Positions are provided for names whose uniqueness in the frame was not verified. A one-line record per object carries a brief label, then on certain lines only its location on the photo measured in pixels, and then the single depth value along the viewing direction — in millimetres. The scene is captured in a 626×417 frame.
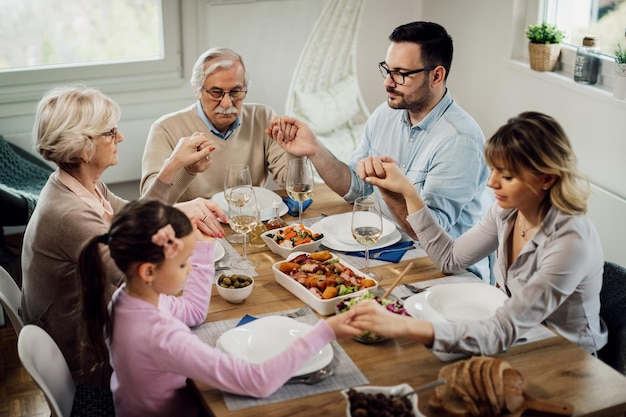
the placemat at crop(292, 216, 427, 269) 2400
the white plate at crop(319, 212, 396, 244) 2545
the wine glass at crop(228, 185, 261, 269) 2355
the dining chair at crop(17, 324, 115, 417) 1891
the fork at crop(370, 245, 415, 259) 2443
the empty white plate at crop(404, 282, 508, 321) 2051
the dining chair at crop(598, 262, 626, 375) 2133
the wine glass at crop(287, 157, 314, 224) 2555
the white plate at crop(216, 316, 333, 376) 1844
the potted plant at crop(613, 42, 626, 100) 3365
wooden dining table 1688
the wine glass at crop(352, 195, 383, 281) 2236
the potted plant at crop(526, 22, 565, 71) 3857
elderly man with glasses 3135
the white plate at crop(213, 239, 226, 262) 2424
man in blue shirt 2771
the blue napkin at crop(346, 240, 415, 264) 2424
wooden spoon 1984
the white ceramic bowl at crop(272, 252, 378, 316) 2080
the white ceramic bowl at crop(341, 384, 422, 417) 1640
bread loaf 1638
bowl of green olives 2125
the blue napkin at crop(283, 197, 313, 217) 2793
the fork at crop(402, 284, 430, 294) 2209
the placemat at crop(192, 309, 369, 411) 1708
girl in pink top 1688
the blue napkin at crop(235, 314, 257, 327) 2030
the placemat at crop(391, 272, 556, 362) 1881
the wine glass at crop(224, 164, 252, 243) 2539
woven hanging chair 4402
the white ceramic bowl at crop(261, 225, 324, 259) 2438
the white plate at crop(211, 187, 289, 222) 2775
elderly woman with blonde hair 2287
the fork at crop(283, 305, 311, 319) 2078
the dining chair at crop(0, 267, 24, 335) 2248
